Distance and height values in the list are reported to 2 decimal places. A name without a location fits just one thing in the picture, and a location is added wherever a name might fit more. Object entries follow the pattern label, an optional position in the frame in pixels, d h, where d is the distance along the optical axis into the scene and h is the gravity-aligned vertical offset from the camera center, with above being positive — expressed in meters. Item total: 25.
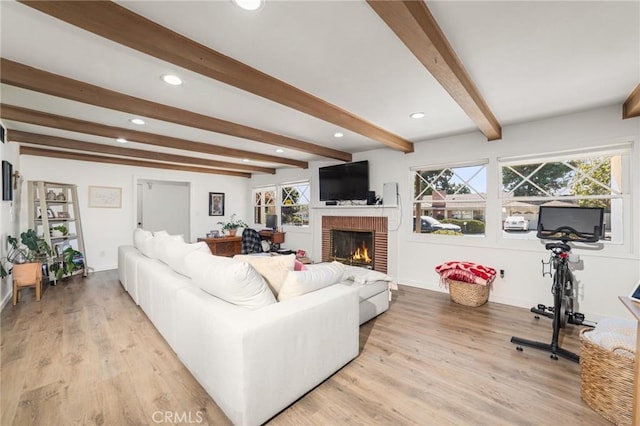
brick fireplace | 4.69 -0.33
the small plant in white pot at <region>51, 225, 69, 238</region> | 4.46 -0.33
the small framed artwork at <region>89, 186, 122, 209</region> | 5.38 +0.32
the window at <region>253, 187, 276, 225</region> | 7.29 +0.26
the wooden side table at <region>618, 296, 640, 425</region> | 1.24 -0.79
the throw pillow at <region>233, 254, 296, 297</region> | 2.02 -0.42
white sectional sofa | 1.44 -0.79
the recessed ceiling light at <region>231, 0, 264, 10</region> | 1.37 +1.07
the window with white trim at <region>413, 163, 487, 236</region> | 3.83 +0.21
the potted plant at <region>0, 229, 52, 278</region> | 3.50 -0.57
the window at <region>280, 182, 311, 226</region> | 6.35 +0.22
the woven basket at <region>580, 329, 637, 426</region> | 1.53 -1.02
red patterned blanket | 3.39 -0.77
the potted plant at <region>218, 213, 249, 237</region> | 7.00 -0.33
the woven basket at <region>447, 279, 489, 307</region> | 3.40 -1.03
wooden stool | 3.39 -0.84
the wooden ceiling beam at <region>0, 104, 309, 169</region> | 2.81 +1.04
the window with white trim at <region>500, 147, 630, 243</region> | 2.92 +0.34
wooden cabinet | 6.50 -0.82
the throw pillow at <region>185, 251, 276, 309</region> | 1.67 -0.46
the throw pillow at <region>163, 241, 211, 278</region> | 2.41 -0.38
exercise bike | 2.33 -0.33
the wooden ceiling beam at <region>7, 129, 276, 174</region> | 3.70 +1.04
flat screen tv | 4.83 +0.60
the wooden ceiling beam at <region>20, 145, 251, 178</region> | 4.59 +1.05
